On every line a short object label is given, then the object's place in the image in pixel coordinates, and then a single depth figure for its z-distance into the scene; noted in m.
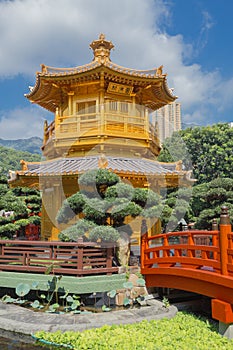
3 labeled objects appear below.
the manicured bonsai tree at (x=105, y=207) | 8.88
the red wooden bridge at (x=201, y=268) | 6.62
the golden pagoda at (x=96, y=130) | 13.21
